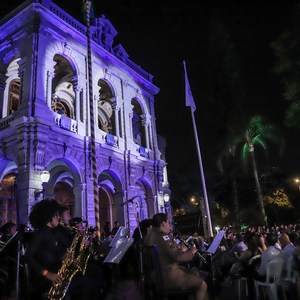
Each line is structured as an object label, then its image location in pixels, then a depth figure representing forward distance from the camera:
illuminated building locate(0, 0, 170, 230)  14.50
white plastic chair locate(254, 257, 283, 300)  5.56
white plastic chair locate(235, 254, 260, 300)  6.52
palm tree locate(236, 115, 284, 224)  25.84
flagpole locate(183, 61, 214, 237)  19.33
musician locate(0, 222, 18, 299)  5.48
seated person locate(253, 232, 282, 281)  5.78
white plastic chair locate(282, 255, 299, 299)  5.25
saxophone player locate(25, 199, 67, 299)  3.94
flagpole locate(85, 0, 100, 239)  11.00
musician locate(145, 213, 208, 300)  4.19
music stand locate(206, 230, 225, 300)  6.38
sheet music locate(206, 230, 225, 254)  6.95
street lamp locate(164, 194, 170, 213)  22.49
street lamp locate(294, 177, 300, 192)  34.28
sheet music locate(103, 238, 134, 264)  4.93
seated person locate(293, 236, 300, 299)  5.14
